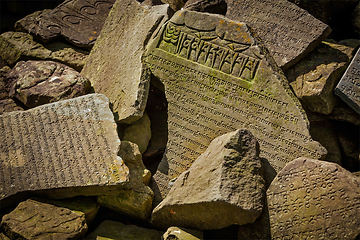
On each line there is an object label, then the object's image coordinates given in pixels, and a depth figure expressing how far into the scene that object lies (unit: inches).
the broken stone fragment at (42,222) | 109.3
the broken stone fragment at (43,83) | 151.7
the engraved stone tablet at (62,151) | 118.6
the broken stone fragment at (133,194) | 126.9
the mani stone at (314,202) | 104.4
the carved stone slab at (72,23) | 194.9
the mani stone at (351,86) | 148.4
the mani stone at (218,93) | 129.2
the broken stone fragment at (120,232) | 123.4
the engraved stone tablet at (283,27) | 158.9
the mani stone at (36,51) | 189.5
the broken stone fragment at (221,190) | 109.4
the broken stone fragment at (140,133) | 148.2
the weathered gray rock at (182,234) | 114.7
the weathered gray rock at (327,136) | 168.7
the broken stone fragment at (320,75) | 155.4
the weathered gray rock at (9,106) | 161.6
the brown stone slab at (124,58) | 144.1
